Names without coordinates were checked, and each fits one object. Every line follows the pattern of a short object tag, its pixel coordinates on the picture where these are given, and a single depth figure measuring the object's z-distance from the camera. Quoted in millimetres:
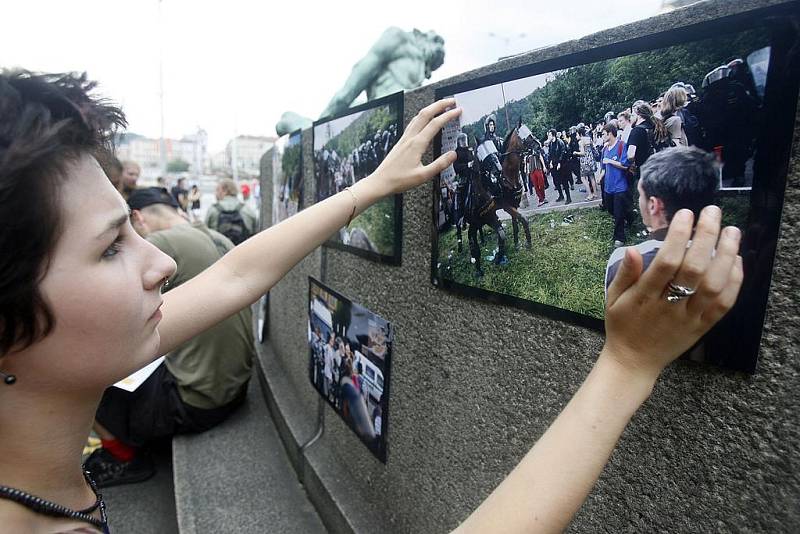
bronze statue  3291
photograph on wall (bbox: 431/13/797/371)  927
